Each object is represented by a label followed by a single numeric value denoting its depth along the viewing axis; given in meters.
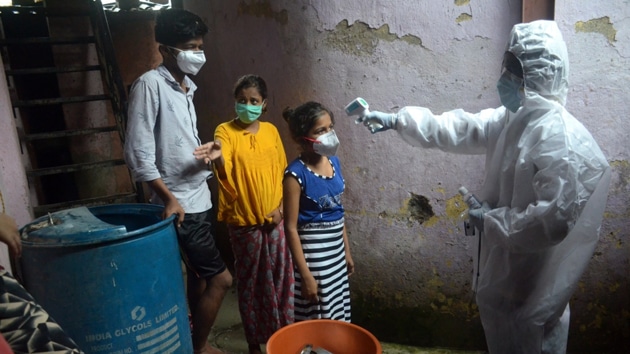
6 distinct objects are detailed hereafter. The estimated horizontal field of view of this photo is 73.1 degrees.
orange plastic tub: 1.53
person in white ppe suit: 1.42
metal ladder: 3.20
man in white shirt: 1.84
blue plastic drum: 1.46
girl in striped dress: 1.89
